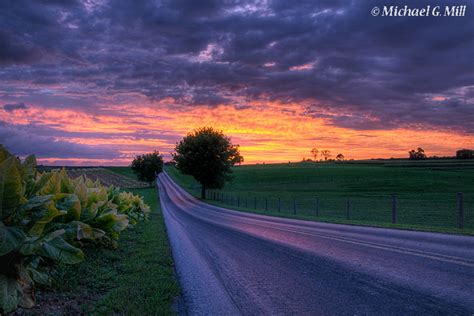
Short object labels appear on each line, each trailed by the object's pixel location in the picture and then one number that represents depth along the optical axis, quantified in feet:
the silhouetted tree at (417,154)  442.09
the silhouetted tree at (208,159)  171.42
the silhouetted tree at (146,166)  307.99
